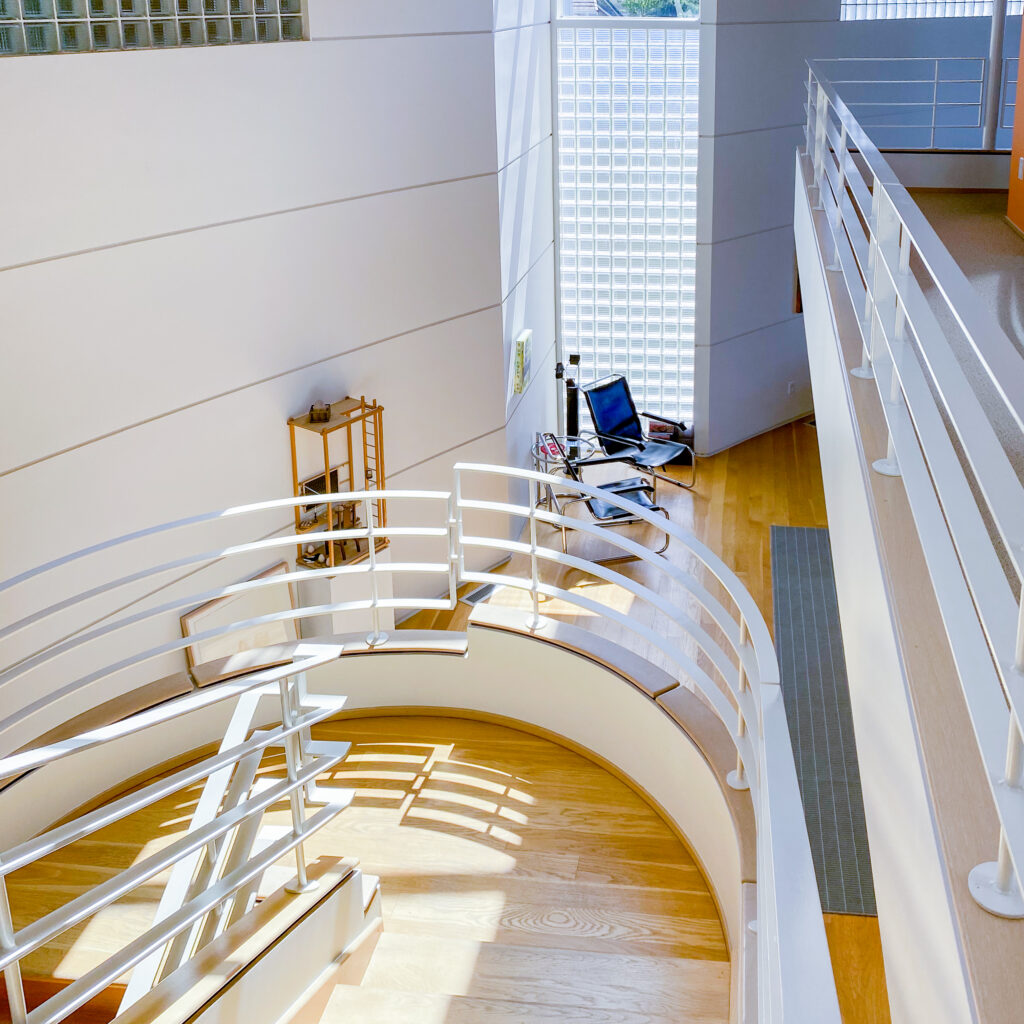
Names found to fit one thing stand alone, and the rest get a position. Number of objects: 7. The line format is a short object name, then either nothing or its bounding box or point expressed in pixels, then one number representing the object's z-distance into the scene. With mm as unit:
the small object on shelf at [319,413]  5855
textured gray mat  4766
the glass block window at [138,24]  4301
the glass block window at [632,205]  8953
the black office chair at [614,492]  8389
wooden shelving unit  5859
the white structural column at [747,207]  8945
